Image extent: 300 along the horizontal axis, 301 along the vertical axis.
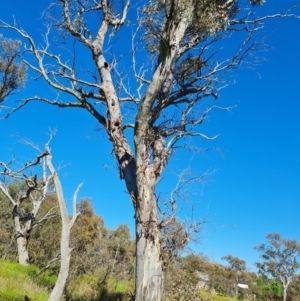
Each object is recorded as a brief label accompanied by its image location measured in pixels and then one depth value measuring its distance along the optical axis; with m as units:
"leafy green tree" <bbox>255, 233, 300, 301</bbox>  50.50
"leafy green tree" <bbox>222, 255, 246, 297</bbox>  69.43
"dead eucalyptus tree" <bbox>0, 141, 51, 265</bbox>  15.90
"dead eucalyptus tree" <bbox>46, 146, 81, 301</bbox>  7.16
